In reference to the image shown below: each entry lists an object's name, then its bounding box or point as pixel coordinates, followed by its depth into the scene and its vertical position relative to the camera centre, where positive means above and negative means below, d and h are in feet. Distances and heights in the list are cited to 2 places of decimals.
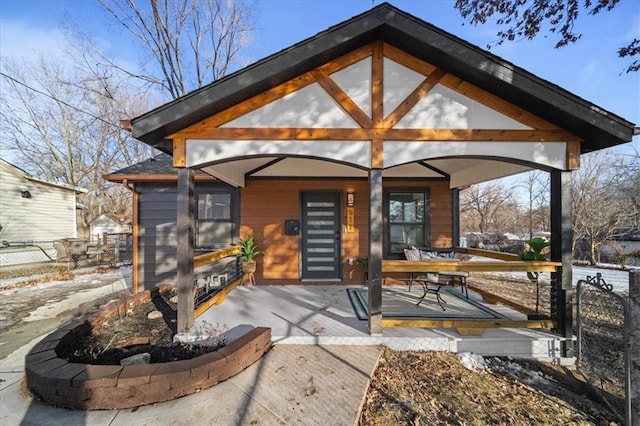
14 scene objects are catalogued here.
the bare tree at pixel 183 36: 37.29 +26.34
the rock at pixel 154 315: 13.16 -4.94
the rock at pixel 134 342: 10.59 -5.07
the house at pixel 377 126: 11.10 +3.66
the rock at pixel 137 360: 8.84 -4.81
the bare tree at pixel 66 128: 42.29 +16.72
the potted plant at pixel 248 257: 19.10 -3.04
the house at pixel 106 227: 94.58 -4.66
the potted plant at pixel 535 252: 12.03 -1.66
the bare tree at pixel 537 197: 65.16 +4.63
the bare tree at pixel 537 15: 12.28 +10.06
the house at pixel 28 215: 34.37 -0.23
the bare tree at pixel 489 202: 76.59 +3.77
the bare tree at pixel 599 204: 39.75 +1.75
